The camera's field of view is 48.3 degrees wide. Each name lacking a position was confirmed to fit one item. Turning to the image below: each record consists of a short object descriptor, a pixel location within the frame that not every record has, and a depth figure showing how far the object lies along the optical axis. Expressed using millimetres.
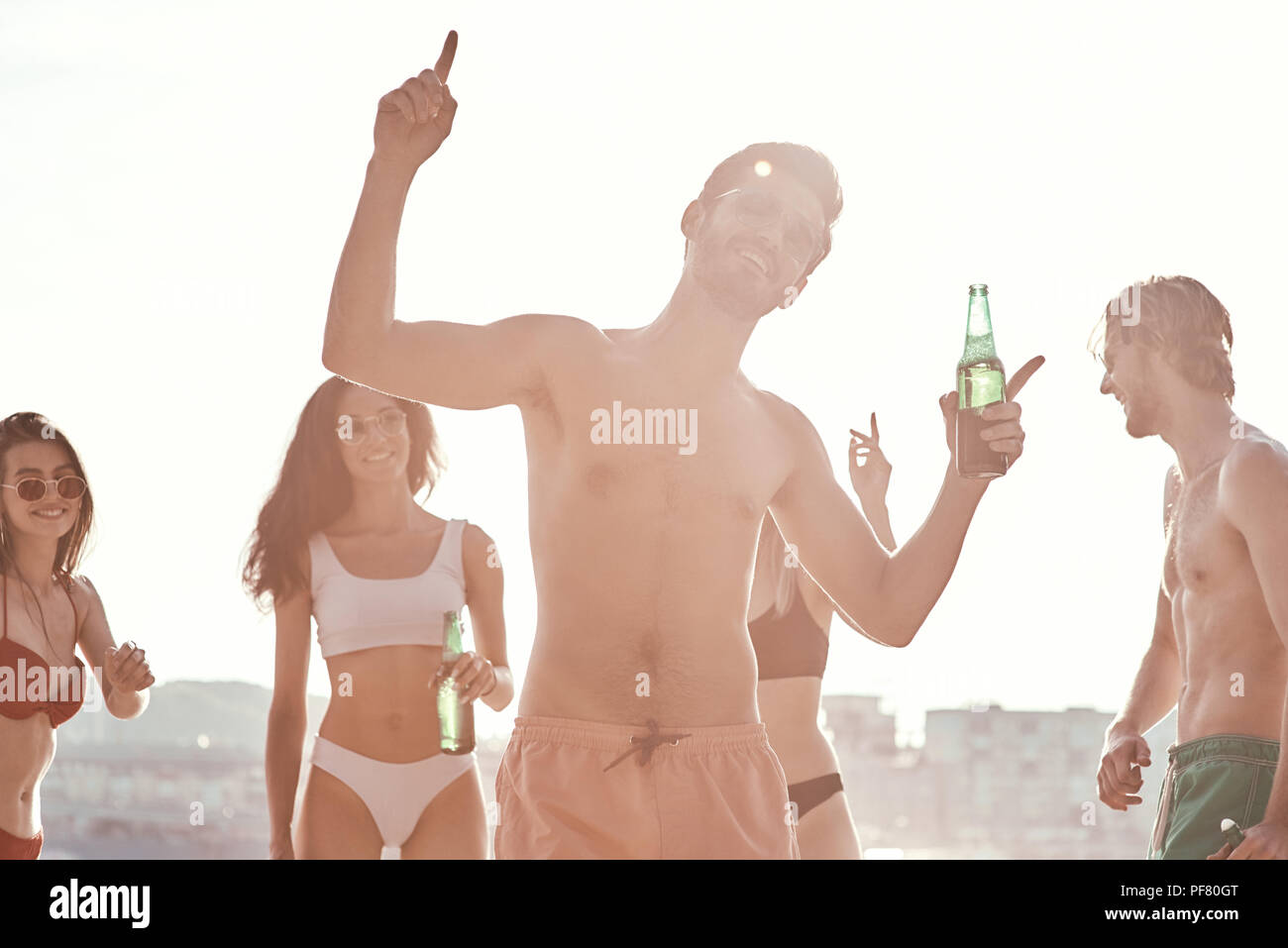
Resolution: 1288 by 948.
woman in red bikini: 4570
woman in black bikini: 4863
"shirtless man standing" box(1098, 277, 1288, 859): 3713
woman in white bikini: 4629
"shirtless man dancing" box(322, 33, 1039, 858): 3041
